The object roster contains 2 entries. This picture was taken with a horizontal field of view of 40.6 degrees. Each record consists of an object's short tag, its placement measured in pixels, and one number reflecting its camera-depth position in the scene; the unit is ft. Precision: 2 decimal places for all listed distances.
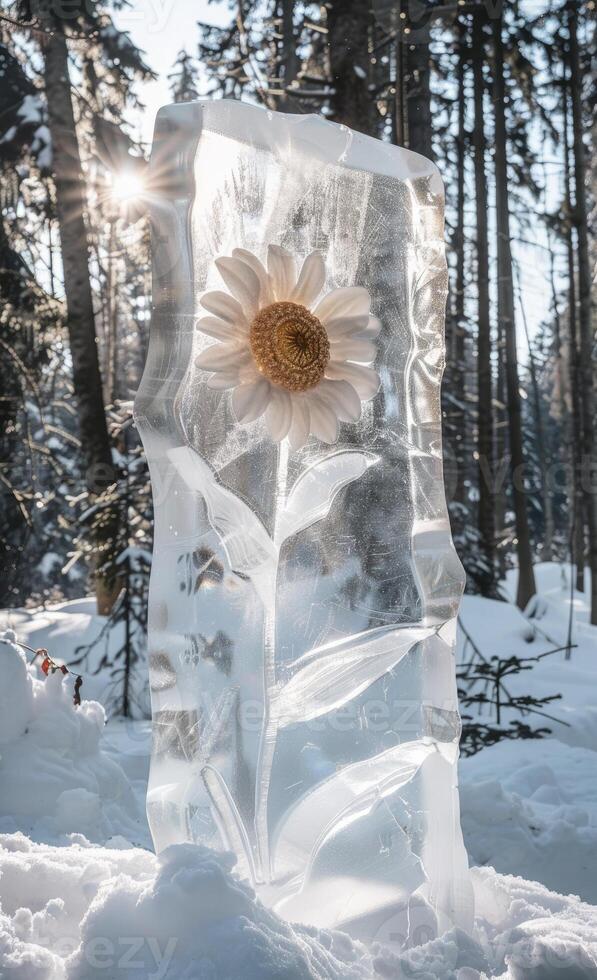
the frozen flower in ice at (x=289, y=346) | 6.12
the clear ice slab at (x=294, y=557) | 6.04
